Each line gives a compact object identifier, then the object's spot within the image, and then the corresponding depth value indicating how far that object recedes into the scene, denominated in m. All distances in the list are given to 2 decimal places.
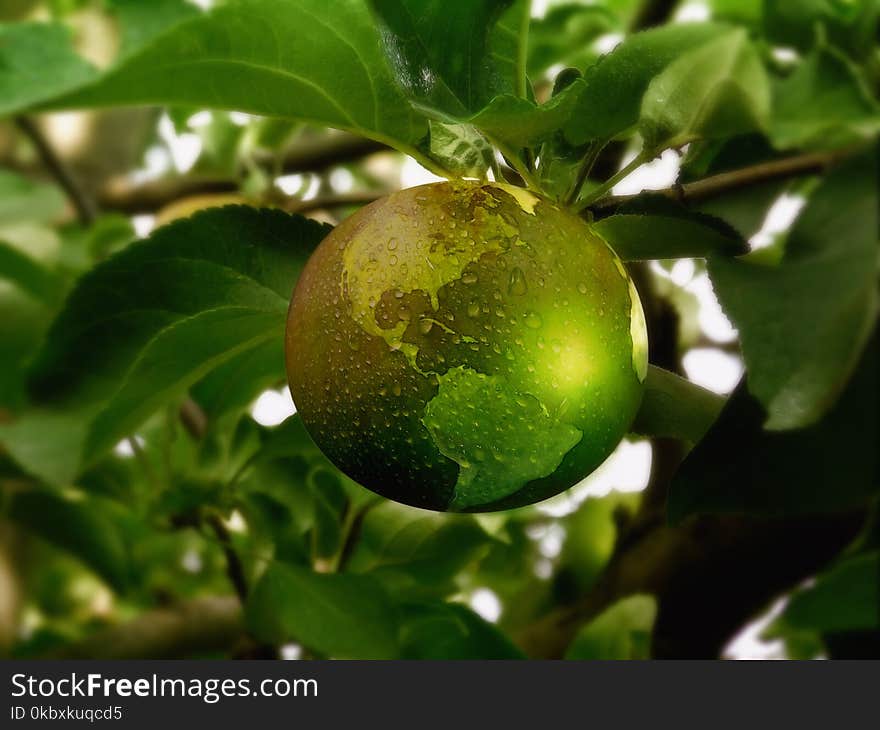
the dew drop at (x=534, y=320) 0.48
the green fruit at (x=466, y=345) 0.48
